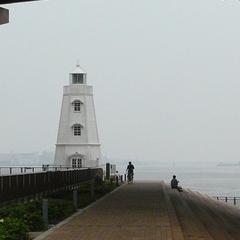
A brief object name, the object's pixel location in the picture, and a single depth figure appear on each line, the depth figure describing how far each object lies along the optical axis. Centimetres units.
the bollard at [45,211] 1770
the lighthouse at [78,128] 6450
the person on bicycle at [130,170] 5122
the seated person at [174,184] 4331
